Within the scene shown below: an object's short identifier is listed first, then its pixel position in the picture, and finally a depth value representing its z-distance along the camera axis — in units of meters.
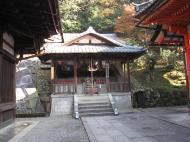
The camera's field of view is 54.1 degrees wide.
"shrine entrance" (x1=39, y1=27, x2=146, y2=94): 14.61
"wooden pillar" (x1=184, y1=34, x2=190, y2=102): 6.62
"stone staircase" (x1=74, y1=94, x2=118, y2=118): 12.38
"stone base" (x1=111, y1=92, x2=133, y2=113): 14.31
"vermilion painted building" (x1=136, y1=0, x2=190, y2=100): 5.20
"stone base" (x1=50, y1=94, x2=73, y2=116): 13.71
